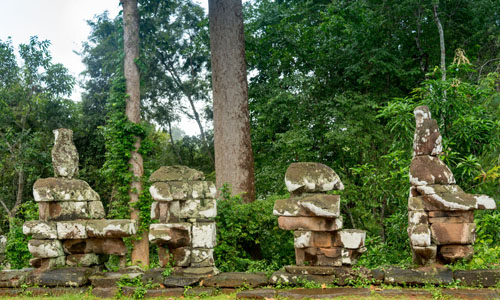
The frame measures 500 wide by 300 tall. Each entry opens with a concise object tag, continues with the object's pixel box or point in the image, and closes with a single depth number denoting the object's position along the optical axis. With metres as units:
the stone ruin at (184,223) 5.54
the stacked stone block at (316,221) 5.29
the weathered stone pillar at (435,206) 5.12
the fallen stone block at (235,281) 5.41
